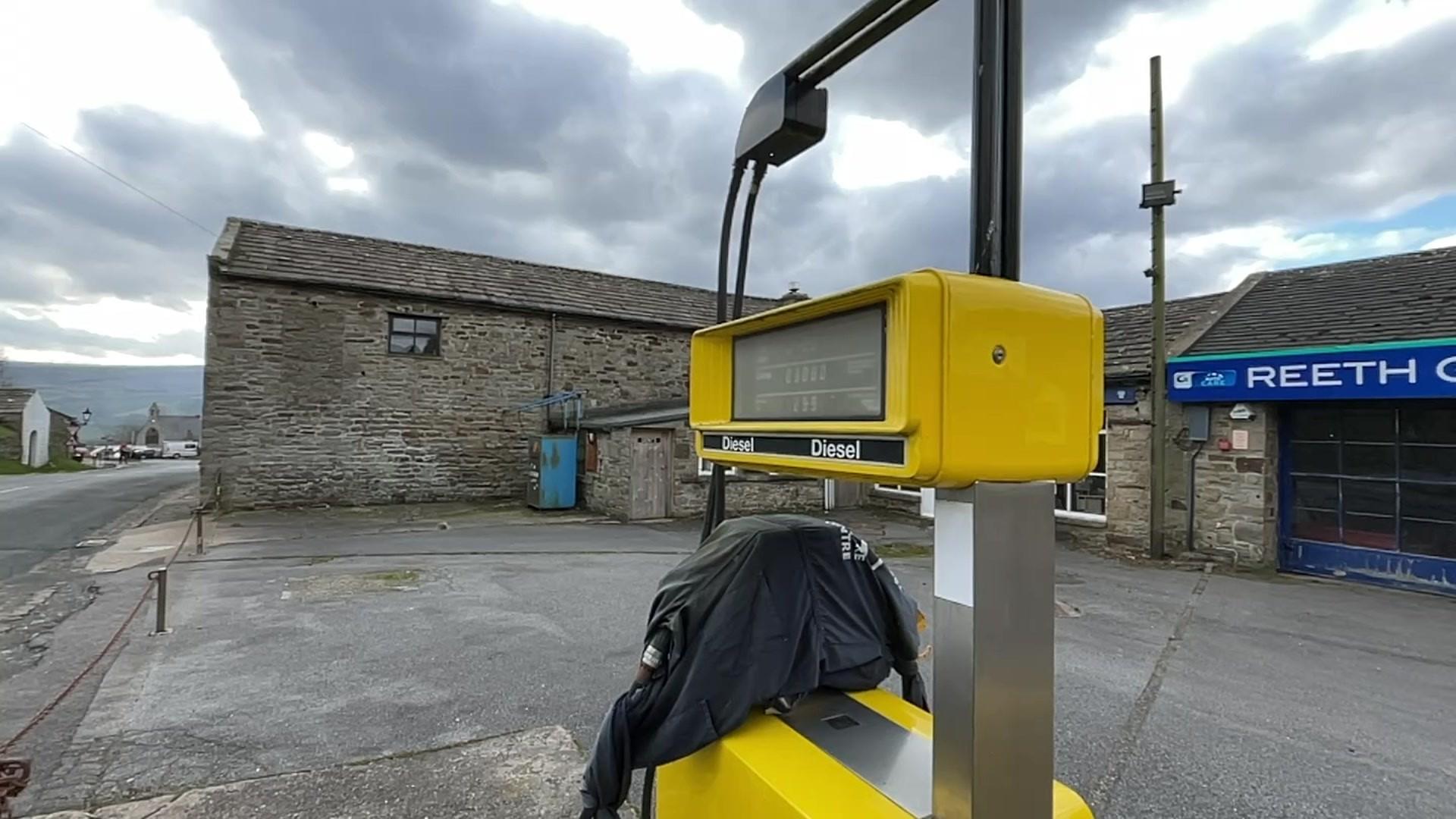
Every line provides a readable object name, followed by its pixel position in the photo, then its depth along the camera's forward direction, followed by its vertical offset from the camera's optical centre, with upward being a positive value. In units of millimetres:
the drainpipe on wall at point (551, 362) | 17405 +1564
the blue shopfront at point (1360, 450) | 8133 -121
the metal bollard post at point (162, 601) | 5424 -1484
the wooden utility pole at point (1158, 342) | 9875 +1367
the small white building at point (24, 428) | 30812 -654
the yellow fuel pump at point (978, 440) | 1188 -13
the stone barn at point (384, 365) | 14141 +1321
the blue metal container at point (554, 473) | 14609 -1012
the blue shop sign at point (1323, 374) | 7723 +813
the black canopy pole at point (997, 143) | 1297 +545
